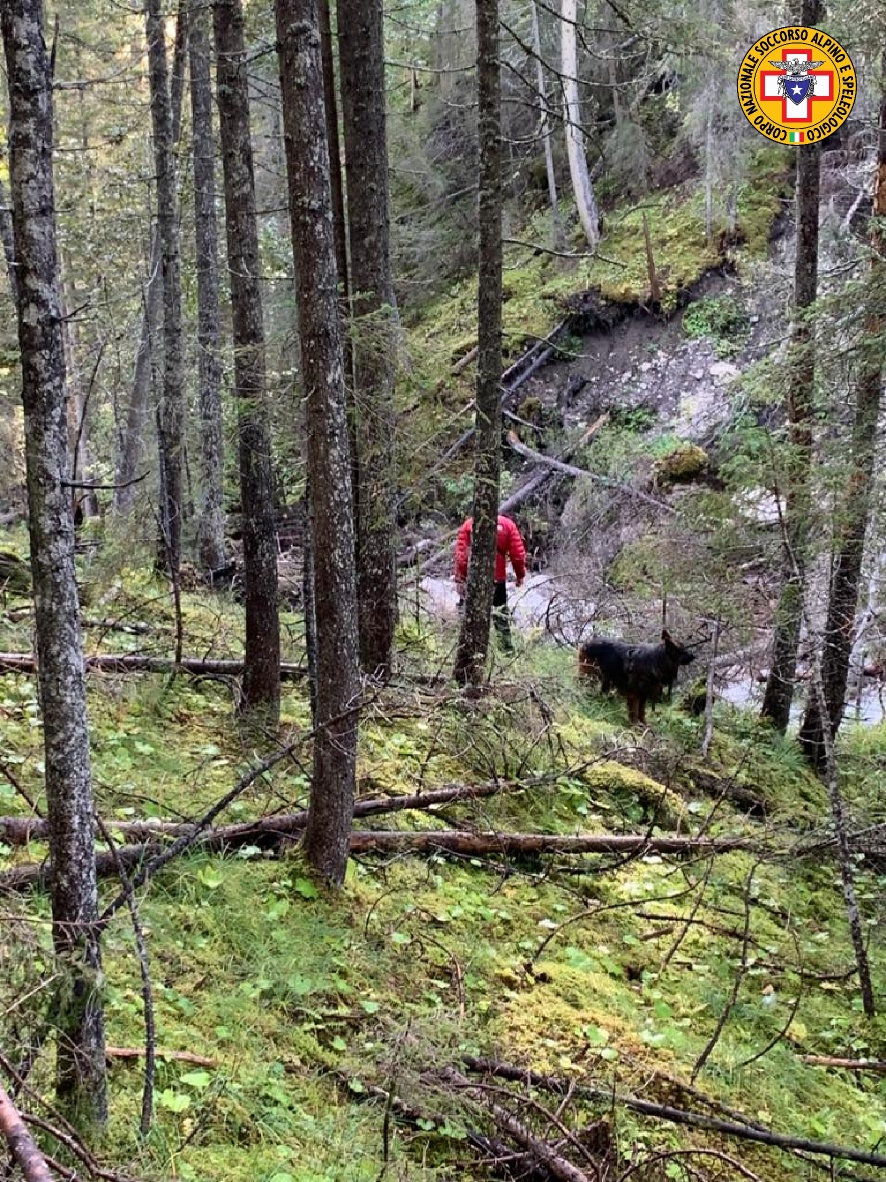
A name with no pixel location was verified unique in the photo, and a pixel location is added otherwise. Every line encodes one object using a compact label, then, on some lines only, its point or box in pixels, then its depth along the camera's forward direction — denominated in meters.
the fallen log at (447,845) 4.57
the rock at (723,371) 18.67
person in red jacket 9.59
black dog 9.63
